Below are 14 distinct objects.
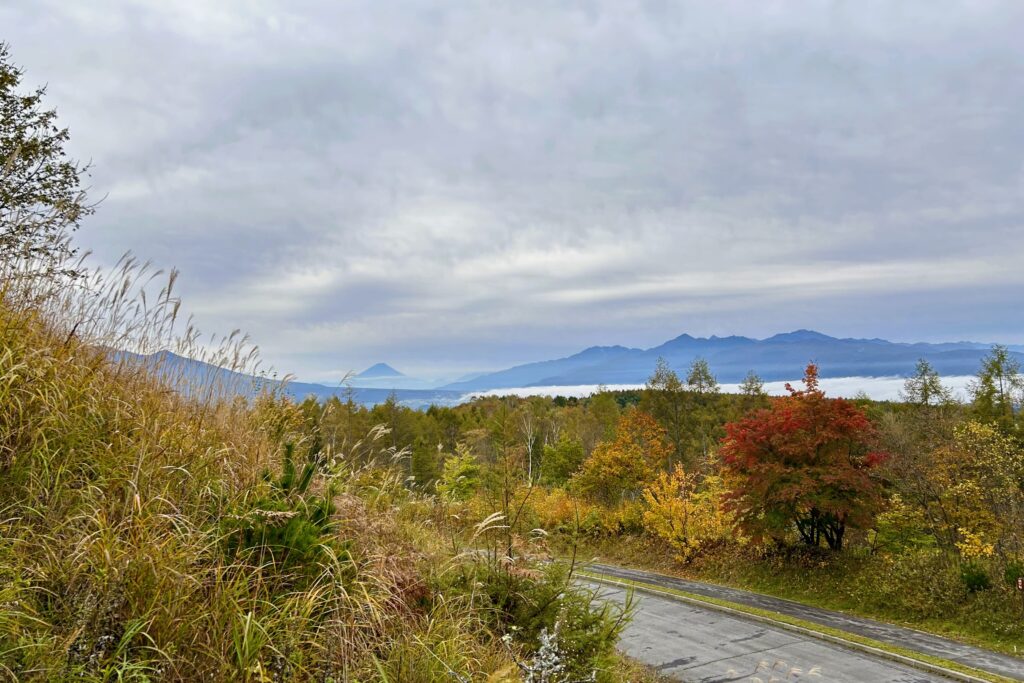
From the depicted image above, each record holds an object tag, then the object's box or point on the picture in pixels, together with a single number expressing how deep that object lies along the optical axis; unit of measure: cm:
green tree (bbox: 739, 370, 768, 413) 6378
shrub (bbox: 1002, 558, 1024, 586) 1297
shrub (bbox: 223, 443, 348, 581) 416
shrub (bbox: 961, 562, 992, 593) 1359
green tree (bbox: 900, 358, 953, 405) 5391
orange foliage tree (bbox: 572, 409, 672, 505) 2725
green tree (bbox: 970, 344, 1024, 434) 4612
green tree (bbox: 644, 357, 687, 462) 5441
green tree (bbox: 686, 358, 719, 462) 5930
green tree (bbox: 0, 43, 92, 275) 1318
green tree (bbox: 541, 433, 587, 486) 3784
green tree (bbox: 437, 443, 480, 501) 2671
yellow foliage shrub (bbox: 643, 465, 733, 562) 2034
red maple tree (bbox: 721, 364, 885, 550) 1538
